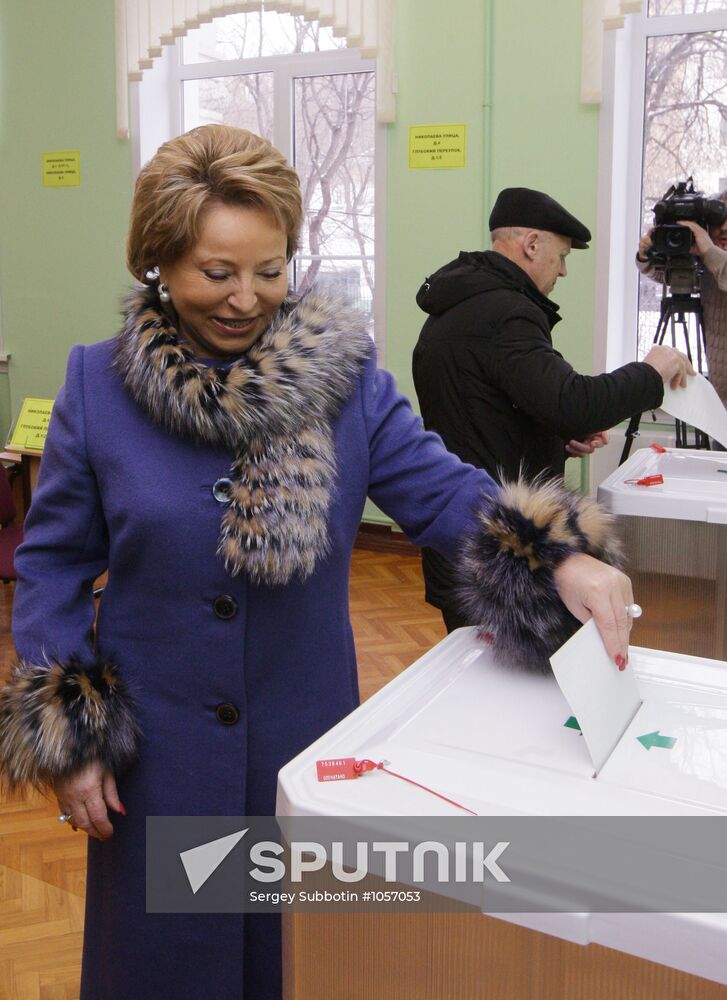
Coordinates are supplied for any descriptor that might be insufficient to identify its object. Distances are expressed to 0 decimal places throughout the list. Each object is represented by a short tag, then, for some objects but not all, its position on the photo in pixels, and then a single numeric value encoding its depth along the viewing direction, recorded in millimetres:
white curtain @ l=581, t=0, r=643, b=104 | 3844
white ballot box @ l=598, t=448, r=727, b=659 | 1976
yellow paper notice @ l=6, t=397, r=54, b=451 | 3883
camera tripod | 3141
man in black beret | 2039
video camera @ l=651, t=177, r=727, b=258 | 3049
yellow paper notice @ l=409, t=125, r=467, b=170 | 4332
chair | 3453
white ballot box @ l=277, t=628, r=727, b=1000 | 682
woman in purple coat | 1093
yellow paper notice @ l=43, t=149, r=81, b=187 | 5445
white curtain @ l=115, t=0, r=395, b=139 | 4375
